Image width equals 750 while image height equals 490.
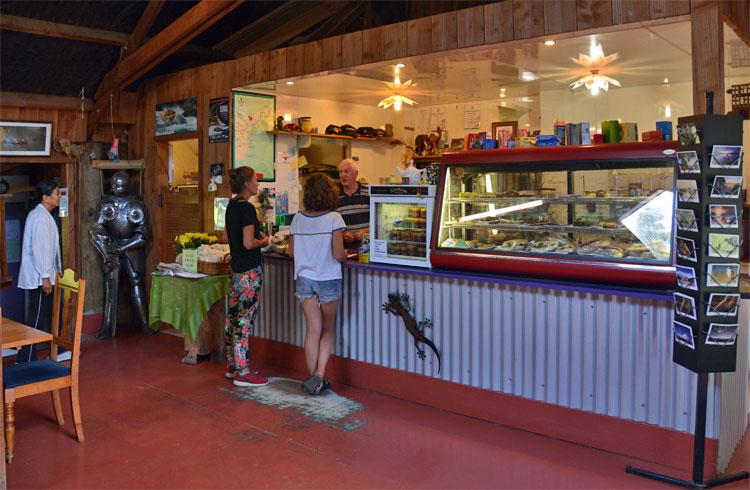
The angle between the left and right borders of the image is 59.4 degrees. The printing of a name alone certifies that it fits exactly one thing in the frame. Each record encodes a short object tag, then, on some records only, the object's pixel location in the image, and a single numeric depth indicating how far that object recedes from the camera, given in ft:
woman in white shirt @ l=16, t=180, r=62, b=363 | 19.20
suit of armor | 24.27
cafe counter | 12.37
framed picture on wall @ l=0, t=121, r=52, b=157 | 22.38
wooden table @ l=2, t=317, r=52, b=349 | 12.34
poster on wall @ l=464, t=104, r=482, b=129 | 28.86
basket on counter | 19.79
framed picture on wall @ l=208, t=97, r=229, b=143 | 22.16
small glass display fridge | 15.88
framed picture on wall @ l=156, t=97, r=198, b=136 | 23.56
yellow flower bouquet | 21.29
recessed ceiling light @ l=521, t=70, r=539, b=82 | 22.25
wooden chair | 12.86
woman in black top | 16.83
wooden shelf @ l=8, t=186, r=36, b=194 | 23.75
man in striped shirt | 20.11
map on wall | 21.98
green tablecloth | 19.38
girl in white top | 16.17
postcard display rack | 10.91
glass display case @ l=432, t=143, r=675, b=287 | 12.75
